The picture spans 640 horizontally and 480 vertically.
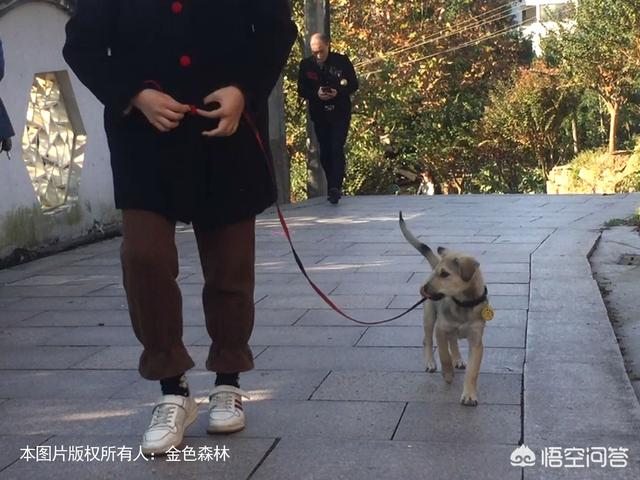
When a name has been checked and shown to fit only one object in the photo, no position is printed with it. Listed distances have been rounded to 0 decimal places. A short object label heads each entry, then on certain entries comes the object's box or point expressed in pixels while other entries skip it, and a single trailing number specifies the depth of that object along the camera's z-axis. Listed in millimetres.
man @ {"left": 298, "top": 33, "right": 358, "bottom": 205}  12203
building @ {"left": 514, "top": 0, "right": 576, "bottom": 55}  29381
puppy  4266
